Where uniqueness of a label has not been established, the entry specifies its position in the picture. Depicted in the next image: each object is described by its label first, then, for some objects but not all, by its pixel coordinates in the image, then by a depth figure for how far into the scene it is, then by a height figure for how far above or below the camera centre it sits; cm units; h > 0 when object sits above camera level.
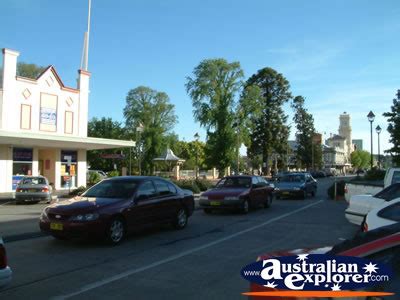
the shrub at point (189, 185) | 2809 -103
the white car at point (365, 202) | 984 -75
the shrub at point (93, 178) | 3539 -82
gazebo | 5551 +127
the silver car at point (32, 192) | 2205 -125
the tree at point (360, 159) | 16700 +492
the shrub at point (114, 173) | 4534 -49
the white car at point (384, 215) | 714 -75
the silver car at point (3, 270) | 508 -123
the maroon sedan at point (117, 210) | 898 -94
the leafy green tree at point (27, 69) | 6281 +1448
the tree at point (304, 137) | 8938 +717
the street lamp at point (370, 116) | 3120 +398
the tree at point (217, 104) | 5612 +866
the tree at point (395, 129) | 3312 +329
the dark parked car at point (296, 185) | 2375 -85
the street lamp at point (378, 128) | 3905 +385
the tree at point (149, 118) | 7256 +881
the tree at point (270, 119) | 6919 +821
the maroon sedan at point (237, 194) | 1592 -94
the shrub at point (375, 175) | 3118 -30
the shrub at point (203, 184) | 3070 -108
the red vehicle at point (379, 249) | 242 -50
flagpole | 3847 +1096
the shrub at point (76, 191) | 2588 -140
